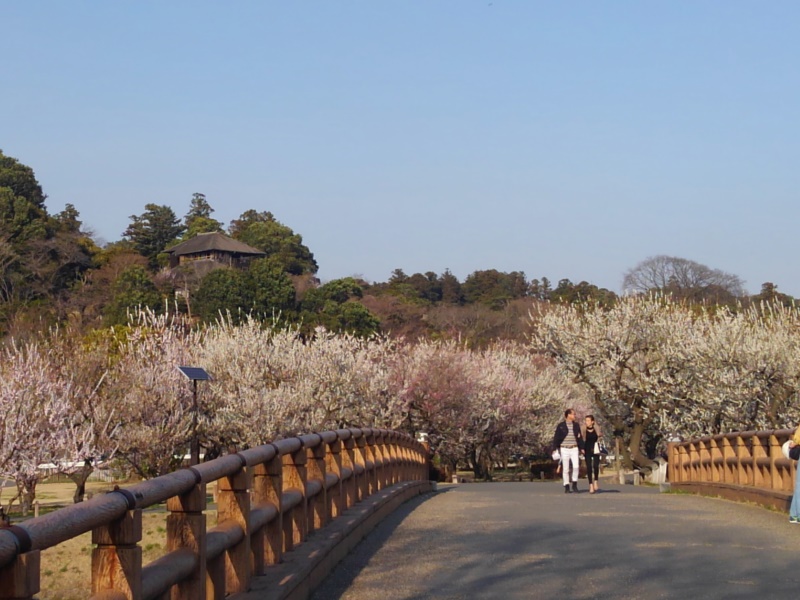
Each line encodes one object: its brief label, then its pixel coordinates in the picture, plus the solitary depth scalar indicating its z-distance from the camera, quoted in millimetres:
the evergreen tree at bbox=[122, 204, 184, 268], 137875
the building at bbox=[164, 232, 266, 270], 127750
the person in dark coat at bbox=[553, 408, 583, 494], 23703
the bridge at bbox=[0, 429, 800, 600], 4723
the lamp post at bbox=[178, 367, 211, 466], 19969
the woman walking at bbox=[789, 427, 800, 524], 13930
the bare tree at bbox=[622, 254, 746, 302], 135375
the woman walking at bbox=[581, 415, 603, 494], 23953
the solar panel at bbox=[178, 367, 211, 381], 19969
